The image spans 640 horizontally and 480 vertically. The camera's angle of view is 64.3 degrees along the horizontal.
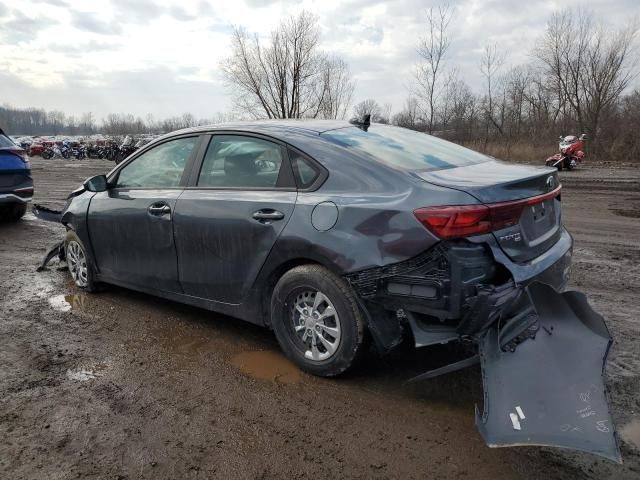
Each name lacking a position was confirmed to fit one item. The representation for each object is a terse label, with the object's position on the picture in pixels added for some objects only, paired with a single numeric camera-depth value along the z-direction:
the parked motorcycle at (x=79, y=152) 38.16
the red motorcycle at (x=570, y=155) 18.91
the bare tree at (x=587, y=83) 28.94
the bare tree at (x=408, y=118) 36.37
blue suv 8.24
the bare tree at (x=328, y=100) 35.62
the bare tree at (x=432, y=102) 32.34
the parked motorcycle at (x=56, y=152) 40.00
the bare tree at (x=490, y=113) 38.02
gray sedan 2.57
